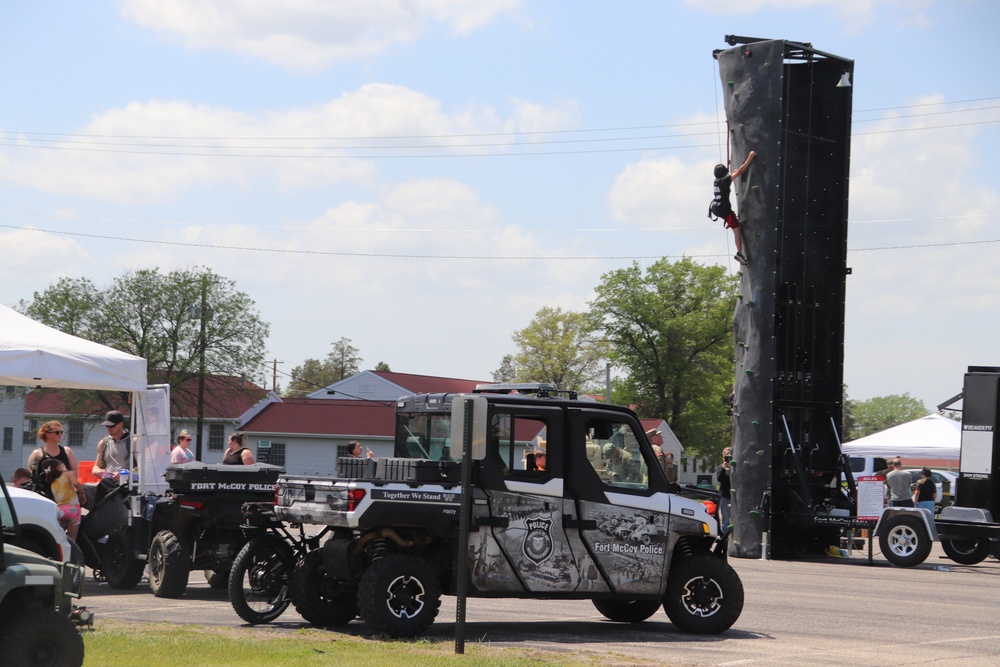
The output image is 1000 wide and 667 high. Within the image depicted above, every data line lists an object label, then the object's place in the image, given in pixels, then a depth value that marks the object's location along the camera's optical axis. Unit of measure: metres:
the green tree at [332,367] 132.62
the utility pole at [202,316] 70.75
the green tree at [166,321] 70.62
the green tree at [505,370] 122.35
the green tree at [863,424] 143.50
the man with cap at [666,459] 19.41
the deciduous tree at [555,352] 93.50
